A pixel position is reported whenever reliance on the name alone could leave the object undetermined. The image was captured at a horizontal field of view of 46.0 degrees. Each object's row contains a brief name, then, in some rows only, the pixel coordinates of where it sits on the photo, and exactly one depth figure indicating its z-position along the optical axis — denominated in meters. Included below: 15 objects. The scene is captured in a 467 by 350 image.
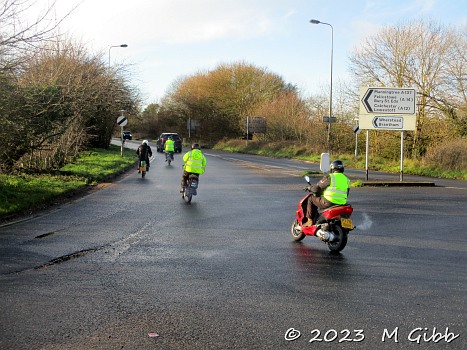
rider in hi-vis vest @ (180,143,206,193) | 15.29
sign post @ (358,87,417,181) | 21.64
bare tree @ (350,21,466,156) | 33.81
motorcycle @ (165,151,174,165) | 32.44
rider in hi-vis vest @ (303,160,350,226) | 9.03
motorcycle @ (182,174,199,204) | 14.96
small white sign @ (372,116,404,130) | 21.73
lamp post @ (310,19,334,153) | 37.81
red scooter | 8.60
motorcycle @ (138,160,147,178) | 23.03
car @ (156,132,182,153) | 48.92
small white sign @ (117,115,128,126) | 32.25
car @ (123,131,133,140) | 77.00
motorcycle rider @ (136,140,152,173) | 22.89
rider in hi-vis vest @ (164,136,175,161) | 32.28
